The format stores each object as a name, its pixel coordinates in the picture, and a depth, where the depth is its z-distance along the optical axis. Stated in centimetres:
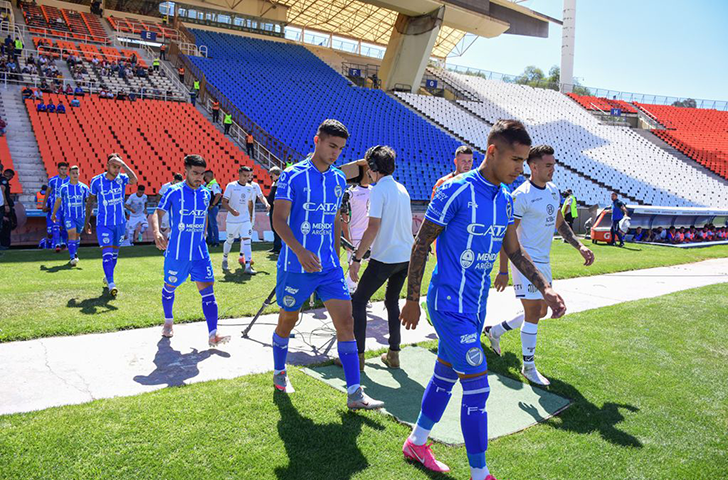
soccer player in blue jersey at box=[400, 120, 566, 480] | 311
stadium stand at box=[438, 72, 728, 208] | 2906
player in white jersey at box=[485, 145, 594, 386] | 493
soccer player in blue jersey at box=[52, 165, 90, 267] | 1047
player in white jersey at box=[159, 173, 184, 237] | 937
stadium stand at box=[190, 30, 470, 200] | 2364
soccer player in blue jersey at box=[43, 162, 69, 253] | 1127
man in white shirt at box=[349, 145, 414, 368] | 498
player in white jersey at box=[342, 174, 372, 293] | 728
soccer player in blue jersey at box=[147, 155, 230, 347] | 575
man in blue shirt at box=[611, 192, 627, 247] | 1742
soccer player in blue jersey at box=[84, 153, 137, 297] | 773
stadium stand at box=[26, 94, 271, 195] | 1662
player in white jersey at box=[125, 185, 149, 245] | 1347
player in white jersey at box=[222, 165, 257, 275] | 1016
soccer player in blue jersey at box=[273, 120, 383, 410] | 407
